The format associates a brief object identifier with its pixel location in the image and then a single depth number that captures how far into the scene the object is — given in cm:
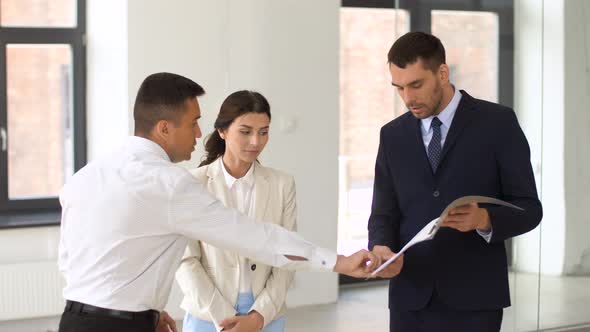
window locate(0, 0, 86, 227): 643
